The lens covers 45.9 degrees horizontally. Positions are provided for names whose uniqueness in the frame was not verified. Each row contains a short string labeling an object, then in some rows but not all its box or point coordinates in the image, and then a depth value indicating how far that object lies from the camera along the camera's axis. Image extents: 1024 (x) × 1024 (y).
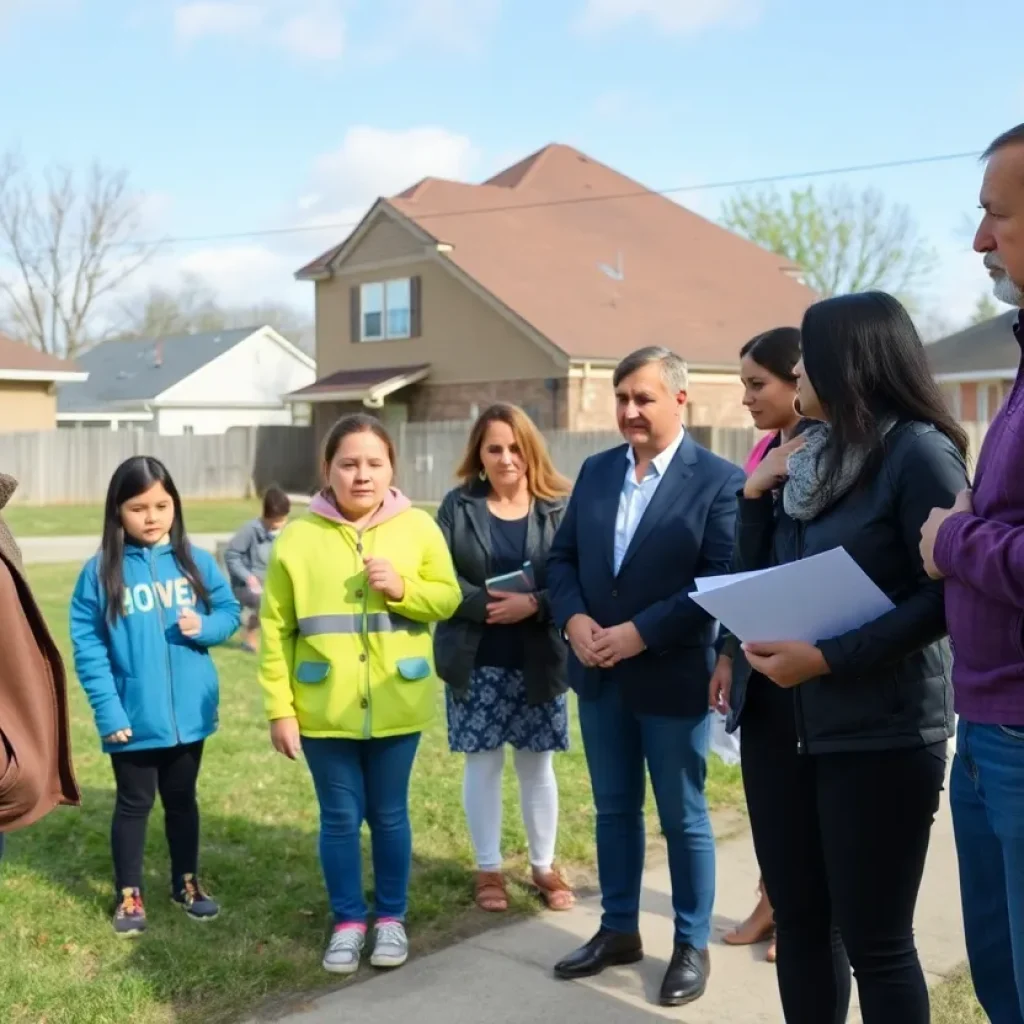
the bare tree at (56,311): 51.69
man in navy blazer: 4.12
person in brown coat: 2.45
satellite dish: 31.47
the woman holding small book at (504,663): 4.99
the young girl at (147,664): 4.71
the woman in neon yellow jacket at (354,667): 4.36
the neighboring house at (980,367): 30.36
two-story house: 29.06
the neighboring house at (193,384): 51.53
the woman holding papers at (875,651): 2.97
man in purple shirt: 2.45
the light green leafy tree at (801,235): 46.56
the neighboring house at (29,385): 32.50
